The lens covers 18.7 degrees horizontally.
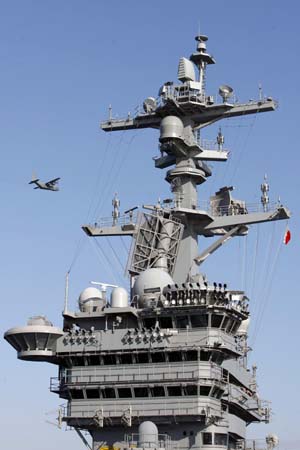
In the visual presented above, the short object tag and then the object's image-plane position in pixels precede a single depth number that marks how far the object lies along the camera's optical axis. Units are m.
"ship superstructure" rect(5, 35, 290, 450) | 50.94
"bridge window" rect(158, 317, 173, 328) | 53.02
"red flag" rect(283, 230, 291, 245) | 59.62
